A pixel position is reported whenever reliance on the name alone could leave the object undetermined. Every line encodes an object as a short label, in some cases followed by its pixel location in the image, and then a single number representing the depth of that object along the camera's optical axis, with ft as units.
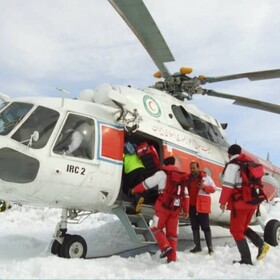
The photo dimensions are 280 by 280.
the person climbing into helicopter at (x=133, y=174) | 20.88
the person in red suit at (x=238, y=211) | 17.15
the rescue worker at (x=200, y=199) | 21.49
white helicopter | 17.62
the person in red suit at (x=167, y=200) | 18.81
